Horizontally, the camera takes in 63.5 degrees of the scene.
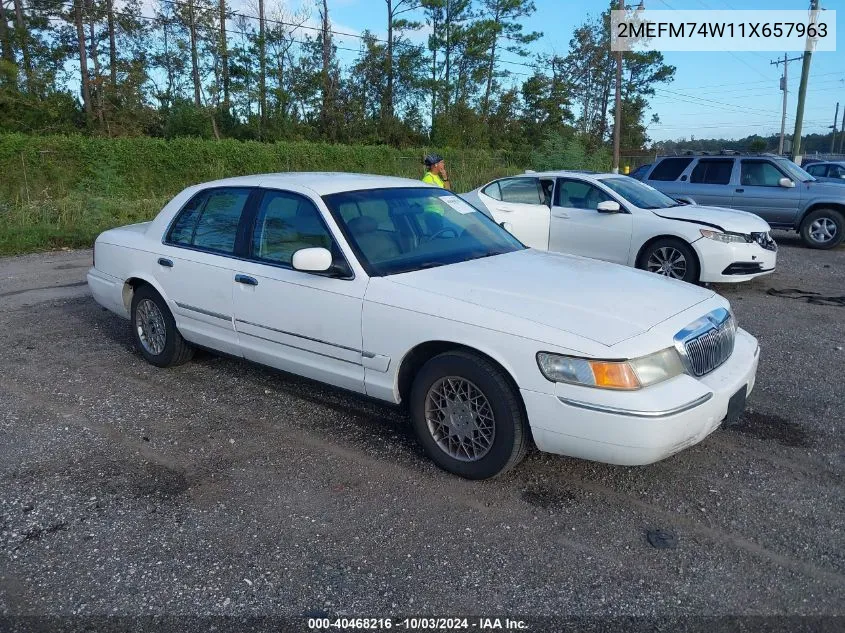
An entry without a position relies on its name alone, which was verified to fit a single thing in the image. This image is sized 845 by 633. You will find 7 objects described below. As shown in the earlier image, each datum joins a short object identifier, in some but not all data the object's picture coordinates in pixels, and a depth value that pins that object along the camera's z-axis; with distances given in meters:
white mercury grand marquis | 3.21
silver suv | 12.21
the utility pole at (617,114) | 25.23
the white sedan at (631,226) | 8.22
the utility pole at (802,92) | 21.39
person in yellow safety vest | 9.05
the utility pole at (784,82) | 46.47
